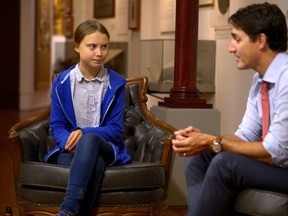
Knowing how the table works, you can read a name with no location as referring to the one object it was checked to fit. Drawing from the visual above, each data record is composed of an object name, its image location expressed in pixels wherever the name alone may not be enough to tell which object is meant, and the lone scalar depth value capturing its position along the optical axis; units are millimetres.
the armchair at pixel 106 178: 3490
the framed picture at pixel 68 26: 10070
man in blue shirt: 2707
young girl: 3645
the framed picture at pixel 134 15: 7598
